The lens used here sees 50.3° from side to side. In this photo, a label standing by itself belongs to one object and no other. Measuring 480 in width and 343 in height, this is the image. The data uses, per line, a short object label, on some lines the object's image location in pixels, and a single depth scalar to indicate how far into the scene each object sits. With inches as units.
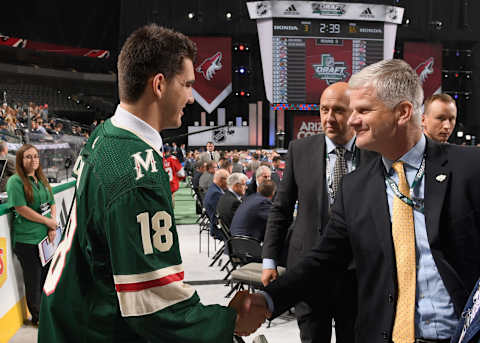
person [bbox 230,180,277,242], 206.1
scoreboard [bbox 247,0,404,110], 645.9
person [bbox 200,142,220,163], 517.7
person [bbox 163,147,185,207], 292.4
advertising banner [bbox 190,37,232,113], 879.7
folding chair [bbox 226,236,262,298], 188.5
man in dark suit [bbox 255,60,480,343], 62.1
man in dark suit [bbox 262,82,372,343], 106.9
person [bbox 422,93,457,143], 130.1
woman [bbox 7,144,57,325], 185.5
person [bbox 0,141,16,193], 226.1
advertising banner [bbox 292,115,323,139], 940.0
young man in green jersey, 51.4
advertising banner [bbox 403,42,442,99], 901.2
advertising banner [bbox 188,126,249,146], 894.4
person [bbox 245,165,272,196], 262.5
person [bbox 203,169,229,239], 279.4
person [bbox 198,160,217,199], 360.8
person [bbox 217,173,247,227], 245.1
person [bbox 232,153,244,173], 400.2
